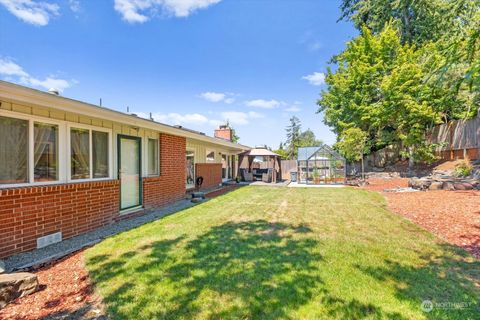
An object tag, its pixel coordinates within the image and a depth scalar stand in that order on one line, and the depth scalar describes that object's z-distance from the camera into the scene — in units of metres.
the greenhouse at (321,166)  17.56
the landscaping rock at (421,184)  10.60
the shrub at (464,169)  11.93
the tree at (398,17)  19.05
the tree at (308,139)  50.28
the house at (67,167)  4.08
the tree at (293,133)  47.92
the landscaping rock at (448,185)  9.90
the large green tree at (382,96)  16.05
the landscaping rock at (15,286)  2.82
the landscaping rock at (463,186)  9.58
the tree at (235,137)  41.50
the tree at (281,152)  38.31
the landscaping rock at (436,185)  10.12
